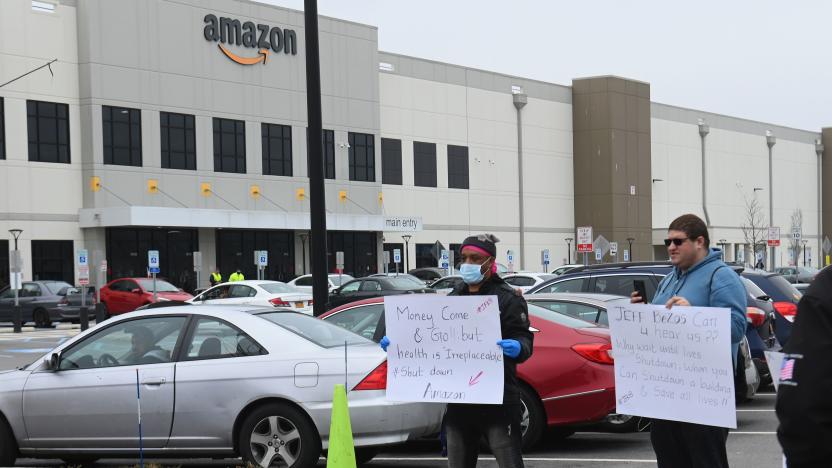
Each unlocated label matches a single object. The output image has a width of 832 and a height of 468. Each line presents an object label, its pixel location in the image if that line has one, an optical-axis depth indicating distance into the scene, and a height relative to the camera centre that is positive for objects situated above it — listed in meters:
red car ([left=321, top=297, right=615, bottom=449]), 10.07 -1.49
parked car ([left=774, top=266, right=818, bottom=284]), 45.75 -2.82
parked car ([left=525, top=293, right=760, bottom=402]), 11.91 -0.96
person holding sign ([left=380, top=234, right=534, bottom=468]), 6.37 -1.04
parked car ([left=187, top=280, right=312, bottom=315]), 30.31 -2.08
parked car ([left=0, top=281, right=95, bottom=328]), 37.59 -2.61
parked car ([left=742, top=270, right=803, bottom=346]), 14.78 -1.16
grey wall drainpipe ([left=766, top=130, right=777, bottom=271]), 88.01 +2.59
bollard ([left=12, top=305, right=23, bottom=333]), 35.47 -2.97
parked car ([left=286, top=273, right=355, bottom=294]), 41.69 -2.42
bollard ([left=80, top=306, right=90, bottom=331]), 32.36 -2.71
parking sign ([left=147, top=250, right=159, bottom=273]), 39.66 -1.33
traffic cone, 7.43 -1.44
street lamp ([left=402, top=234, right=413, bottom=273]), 60.97 -2.03
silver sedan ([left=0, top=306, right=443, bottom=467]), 8.78 -1.36
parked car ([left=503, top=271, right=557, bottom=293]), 34.94 -2.00
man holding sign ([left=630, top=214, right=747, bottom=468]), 5.59 -0.44
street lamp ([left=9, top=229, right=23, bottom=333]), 34.91 -2.76
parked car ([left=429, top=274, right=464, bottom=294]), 35.76 -2.15
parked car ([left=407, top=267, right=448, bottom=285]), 46.73 -2.39
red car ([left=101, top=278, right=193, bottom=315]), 37.59 -2.41
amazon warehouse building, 46.41 +3.57
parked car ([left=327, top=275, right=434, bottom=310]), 32.44 -2.13
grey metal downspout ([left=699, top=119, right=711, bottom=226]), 83.31 +5.57
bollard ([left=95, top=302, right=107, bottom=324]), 34.81 -2.73
